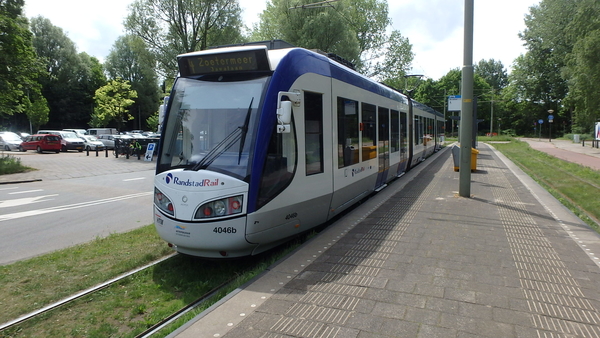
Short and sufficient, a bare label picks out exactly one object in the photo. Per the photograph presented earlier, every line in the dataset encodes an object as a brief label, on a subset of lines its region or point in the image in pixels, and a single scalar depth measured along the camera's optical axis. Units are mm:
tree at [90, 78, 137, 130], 53438
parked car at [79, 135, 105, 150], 36694
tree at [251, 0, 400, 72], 32281
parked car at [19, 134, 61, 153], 33406
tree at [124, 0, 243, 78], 31344
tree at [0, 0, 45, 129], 18734
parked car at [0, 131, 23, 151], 36688
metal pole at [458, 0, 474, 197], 9711
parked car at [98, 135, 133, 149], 38088
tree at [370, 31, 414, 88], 42156
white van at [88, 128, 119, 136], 49750
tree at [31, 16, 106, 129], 60281
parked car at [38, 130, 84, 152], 35469
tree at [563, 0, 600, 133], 26488
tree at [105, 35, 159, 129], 69250
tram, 5211
